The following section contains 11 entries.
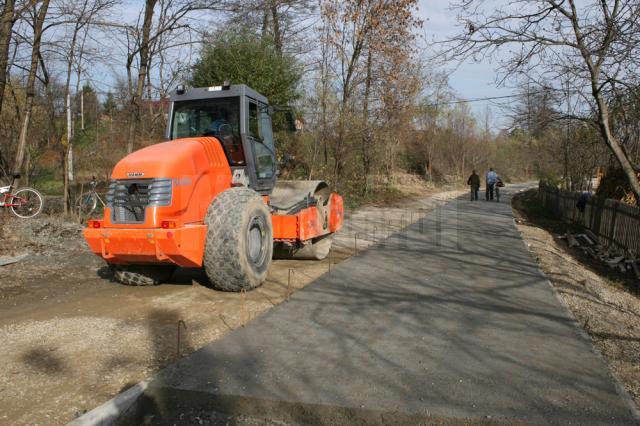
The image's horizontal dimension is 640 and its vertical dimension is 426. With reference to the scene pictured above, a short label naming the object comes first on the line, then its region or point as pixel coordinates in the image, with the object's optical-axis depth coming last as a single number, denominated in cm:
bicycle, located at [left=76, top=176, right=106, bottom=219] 1245
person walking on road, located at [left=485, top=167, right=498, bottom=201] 2536
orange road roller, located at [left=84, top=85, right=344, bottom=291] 597
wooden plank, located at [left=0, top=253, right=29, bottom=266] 798
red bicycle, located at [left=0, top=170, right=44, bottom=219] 1153
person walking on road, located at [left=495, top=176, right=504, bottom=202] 2573
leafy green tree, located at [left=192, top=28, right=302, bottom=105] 1638
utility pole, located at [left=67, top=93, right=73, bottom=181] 1257
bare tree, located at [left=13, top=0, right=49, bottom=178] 1118
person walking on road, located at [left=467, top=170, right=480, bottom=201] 2497
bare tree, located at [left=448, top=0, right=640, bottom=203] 807
